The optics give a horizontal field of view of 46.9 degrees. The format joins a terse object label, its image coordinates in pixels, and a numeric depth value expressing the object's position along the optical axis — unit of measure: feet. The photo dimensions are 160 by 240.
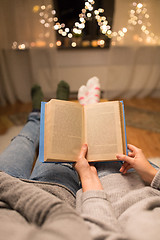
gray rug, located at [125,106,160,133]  4.83
